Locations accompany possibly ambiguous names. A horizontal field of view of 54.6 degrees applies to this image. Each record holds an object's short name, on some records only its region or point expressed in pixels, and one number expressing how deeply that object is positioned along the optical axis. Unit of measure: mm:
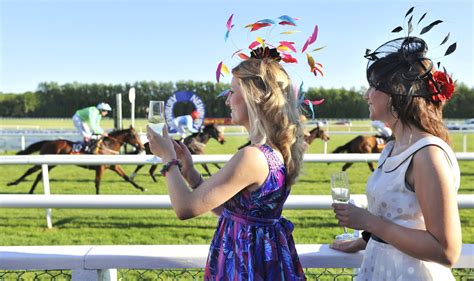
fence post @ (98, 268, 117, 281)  1687
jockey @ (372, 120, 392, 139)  11755
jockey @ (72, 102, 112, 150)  11477
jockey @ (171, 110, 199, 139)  15766
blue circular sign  15883
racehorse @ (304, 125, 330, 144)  12758
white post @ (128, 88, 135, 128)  13562
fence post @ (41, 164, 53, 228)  5445
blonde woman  1360
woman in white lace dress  1165
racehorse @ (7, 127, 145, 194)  9578
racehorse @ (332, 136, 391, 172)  11375
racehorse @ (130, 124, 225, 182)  10414
